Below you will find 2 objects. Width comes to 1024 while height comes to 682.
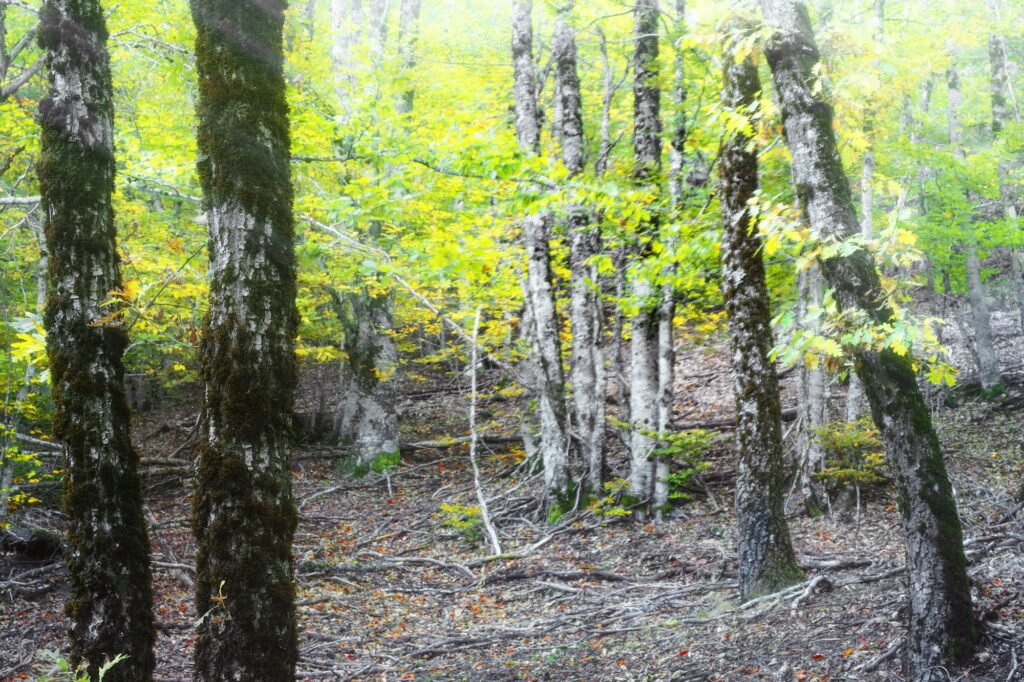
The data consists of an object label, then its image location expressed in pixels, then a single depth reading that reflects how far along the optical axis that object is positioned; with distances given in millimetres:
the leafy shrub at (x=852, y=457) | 9406
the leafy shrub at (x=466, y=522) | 10914
